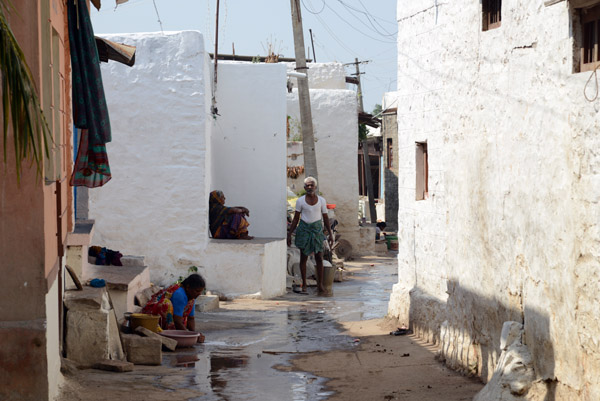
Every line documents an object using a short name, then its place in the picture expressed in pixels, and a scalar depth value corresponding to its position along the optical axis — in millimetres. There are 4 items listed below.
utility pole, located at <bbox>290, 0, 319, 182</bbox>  17641
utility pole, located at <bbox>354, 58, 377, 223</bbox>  30188
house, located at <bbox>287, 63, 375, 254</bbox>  22812
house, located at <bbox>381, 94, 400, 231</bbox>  34406
